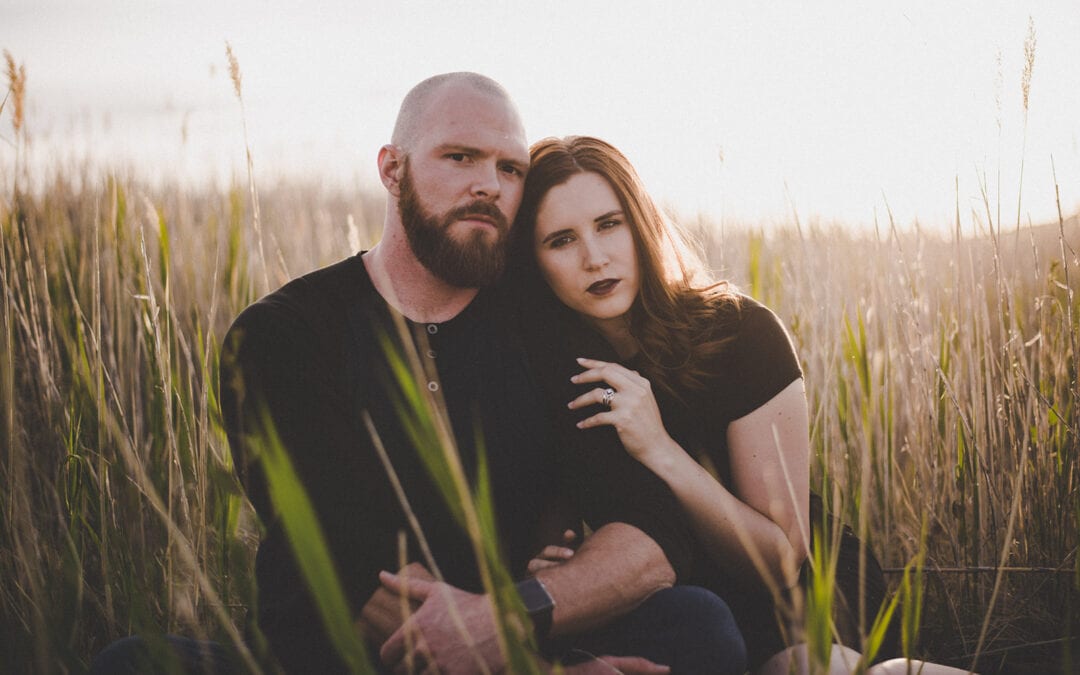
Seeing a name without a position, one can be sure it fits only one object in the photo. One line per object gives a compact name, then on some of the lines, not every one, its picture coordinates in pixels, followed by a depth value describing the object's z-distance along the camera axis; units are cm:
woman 192
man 168
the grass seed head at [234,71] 204
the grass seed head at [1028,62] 210
